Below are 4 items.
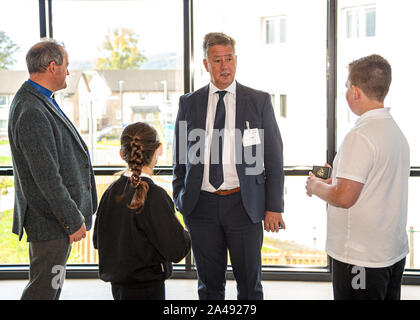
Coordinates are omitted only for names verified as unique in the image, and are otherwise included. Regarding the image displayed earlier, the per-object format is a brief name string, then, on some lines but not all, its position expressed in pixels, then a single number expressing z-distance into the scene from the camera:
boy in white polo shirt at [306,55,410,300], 1.63
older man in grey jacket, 1.96
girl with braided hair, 1.69
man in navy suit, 2.29
